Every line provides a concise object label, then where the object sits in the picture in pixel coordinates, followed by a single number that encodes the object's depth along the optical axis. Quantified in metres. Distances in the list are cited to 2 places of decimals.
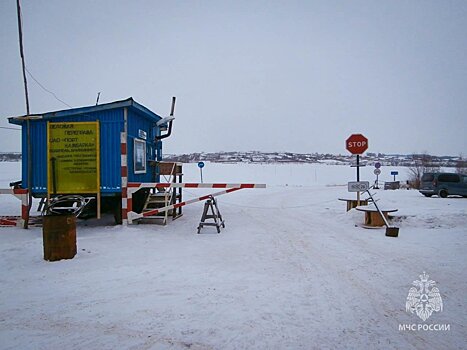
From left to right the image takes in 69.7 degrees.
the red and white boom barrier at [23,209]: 9.27
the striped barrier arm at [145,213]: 9.20
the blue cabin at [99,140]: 9.44
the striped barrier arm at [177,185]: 9.18
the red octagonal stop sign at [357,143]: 11.84
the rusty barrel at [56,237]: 6.07
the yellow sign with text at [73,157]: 9.44
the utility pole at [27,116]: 8.48
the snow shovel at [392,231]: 8.55
